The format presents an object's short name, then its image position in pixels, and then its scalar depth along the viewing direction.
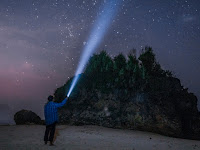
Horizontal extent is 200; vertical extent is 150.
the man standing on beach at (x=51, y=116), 9.26
